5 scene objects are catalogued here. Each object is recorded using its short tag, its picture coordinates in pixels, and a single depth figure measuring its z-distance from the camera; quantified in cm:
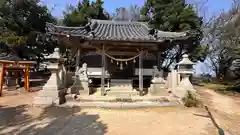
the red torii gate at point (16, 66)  669
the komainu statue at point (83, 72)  661
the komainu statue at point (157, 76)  669
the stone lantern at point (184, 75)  563
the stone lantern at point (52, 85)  517
